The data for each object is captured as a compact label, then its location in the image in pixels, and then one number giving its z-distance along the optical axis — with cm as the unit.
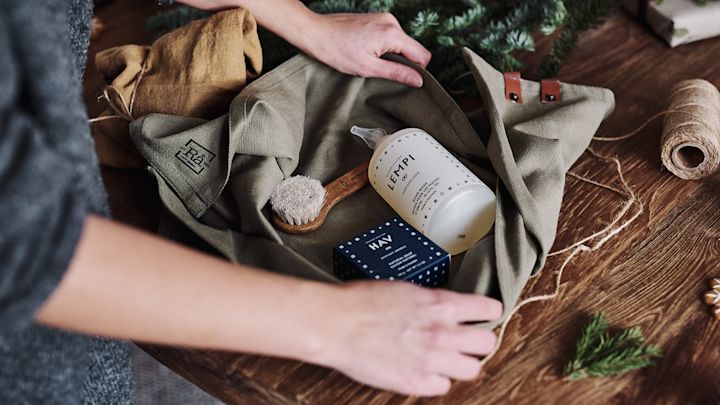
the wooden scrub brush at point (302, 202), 85
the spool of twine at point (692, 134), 92
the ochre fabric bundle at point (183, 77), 95
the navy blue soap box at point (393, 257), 76
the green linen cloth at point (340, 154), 81
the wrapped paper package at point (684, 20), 117
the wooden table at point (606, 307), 72
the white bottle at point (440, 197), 82
